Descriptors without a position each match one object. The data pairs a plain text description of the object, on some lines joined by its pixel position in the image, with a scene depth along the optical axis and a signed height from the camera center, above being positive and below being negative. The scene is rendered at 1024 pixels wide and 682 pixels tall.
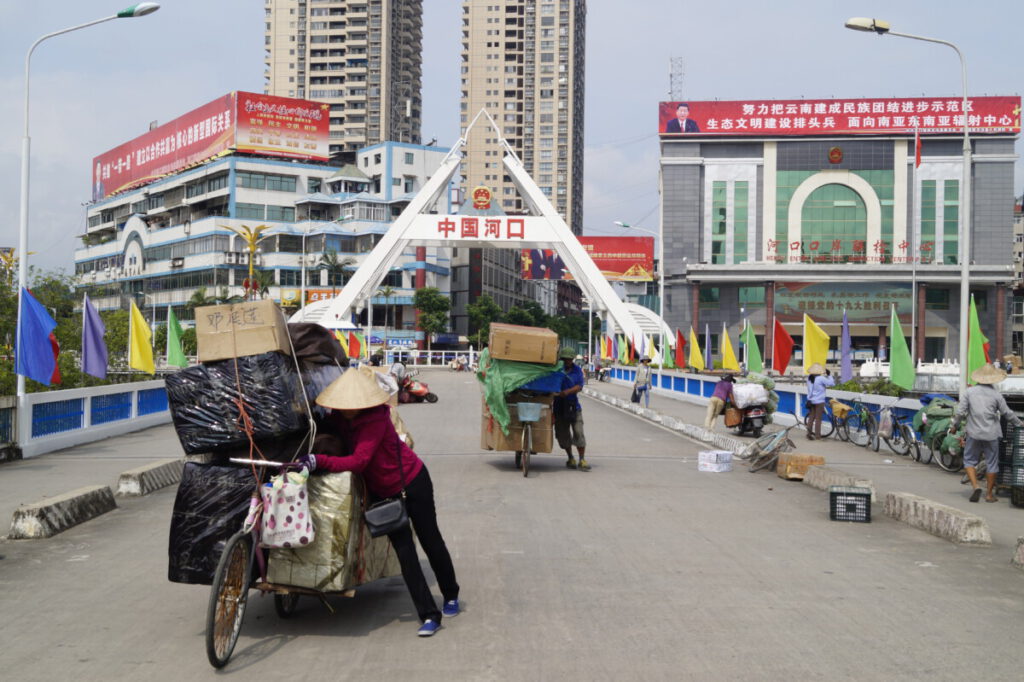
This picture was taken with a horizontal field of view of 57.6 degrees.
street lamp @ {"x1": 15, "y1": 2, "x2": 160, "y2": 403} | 15.48 +2.75
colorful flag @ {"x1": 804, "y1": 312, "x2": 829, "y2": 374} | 20.05 -0.24
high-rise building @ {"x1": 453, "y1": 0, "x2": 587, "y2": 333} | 131.12 +34.49
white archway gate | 49.38 +4.95
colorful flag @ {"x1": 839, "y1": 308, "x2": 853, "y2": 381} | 20.16 -0.53
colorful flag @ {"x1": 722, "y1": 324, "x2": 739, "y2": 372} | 29.33 -0.79
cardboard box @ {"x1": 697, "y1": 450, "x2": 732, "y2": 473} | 13.92 -1.92
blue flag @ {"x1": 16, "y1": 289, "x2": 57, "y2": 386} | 14.19 -0.27
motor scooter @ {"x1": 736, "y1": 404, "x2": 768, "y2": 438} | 18.17 -1.67
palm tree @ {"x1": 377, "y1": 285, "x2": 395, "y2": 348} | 74.78 +3.04
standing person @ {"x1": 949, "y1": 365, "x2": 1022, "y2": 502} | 10.24 -0.90
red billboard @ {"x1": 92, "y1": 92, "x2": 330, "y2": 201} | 79.62 +17.46
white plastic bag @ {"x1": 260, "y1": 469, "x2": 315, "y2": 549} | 5.04 -1.03
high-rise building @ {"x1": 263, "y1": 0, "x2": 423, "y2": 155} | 110.75 +32.22
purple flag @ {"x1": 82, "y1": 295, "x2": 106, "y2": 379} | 16.30 -0.33
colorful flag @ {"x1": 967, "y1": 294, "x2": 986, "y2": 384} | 16.23 -0.21
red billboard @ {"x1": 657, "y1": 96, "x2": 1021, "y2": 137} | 71.44 +16.89
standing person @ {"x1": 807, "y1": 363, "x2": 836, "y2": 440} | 18.38 -1.11
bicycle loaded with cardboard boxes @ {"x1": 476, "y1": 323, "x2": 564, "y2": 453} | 12.65 -0.67
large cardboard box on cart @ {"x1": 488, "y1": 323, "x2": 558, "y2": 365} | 12.62 -0.19
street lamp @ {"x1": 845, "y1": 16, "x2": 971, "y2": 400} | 16.78 +2.01
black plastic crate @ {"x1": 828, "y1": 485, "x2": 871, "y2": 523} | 9.54 -1.74
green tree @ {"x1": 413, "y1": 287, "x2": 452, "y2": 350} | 76.81 +1.71
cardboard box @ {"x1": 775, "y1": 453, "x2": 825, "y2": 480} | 12.84 -1.79
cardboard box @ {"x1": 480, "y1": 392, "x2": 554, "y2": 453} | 12.87 -1.41
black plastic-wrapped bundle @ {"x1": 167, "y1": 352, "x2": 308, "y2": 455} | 5.25 -0.43
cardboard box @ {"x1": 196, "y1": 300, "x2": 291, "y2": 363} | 5.41 -0.03
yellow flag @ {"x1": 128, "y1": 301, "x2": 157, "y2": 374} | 18.89 -0.41
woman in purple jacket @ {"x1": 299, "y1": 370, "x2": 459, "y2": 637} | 5.24 -0.80
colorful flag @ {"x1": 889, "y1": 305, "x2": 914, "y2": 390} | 17.08 -0.57
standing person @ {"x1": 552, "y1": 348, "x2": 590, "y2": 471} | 13.05 -1.19
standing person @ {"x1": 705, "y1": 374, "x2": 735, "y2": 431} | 18.53 -1.29
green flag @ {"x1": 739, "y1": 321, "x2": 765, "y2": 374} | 26.62 -0.58
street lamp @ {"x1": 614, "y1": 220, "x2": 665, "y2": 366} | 40.92 +3.32
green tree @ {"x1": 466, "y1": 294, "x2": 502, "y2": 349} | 84.44 +1.67
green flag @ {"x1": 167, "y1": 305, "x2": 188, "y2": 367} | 20.64 -0.46
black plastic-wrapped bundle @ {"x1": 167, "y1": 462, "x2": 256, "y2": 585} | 5.19 -1.07
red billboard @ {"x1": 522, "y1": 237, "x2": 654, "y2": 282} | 72.00 +5.91
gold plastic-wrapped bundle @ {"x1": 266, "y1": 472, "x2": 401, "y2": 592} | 5.17 -1.22
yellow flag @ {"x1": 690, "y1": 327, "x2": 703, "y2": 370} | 37.01 -0.99
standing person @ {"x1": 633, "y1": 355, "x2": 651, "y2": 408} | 26.24 -1.45
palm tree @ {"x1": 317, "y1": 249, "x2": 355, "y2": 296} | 78.38 +5.42
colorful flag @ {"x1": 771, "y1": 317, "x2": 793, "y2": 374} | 22.18 -0.38
